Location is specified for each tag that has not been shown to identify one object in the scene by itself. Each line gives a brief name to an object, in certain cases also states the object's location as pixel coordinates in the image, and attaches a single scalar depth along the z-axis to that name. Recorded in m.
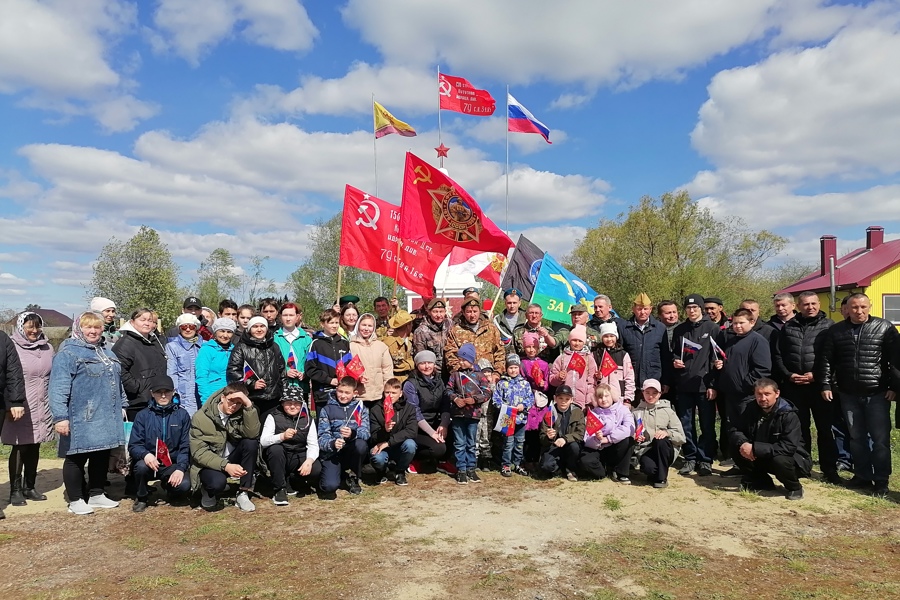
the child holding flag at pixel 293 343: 6.79
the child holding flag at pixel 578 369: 7.16
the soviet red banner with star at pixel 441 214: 9.20
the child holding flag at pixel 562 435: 6.91
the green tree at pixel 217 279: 43.22
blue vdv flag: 9.12
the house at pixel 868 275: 31.42
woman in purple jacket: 5.98
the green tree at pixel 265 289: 45.31
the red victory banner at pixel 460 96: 14.20
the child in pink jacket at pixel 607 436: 6.80
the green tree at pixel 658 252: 31.81
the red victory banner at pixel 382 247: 9.45
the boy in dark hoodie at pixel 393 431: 6.68
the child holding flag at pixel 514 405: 7.11
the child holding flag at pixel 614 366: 7.07
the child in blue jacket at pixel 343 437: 6.22
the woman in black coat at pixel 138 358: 6.16
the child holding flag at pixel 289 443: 5.98
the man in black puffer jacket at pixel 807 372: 6.77
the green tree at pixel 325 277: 41.97
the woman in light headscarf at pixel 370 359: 6.80
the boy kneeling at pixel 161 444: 5.84
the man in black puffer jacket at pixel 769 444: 6.08
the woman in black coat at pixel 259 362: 6.16
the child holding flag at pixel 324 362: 6.64
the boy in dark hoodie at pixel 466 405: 6.82
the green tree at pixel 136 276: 28.34
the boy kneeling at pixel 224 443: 5.78
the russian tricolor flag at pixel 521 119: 14.06
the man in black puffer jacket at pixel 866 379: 6.18
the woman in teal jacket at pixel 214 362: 6.42
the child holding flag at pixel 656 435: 6.62
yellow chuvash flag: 13.91
